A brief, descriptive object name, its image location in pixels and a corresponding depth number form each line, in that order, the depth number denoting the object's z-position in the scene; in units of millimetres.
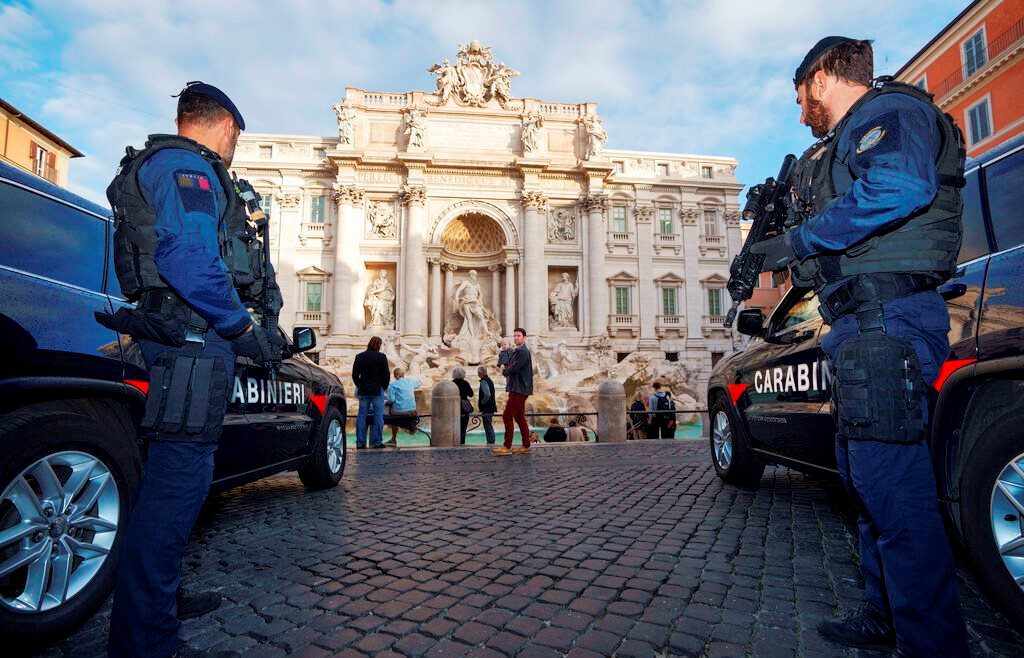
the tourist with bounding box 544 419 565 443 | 11594
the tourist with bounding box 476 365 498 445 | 11893
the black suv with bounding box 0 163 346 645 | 2000
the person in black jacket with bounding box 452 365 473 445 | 11016
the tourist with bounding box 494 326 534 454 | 8484
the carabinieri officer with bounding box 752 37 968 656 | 1717
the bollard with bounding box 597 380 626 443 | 10883
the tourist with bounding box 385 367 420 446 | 11695
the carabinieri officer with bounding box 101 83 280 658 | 1817
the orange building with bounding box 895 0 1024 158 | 18000
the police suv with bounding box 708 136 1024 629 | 1975
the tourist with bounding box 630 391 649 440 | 12387
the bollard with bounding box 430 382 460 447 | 10391
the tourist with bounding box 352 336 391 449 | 9766
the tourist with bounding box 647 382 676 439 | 12133
